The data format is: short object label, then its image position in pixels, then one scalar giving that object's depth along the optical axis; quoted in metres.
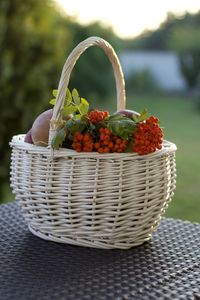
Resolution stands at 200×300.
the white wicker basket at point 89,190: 1.10
